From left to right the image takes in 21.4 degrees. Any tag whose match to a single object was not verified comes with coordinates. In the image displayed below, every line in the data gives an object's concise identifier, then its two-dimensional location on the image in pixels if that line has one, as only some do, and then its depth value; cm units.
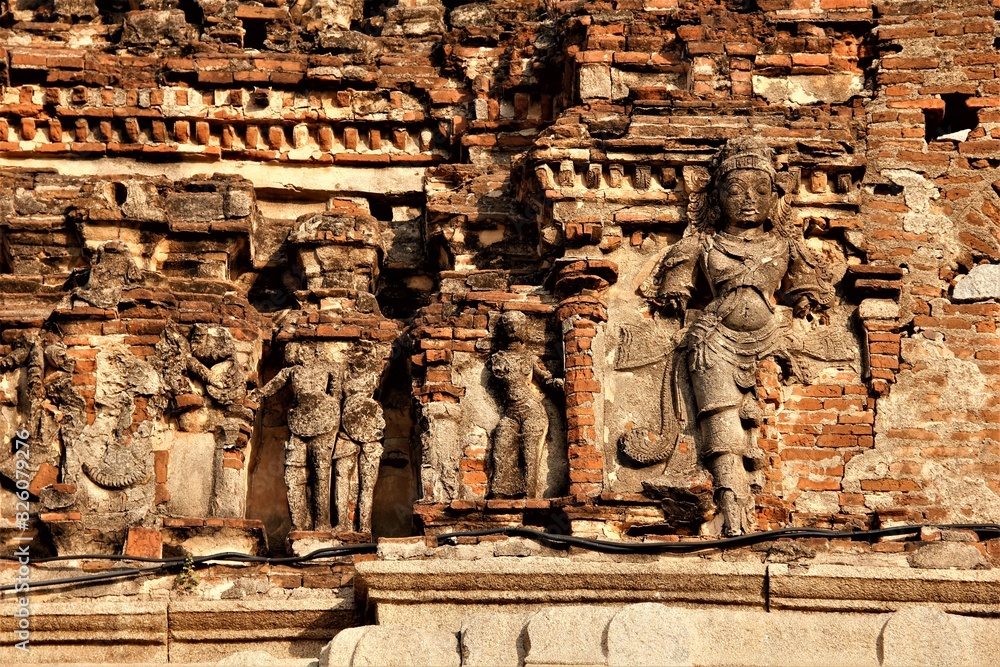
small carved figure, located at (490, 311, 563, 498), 1794
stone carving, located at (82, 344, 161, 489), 1795
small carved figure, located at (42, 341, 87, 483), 1816
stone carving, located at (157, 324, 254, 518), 1828
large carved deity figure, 1789
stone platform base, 1520
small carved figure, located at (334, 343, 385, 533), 1825
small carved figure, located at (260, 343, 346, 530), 1825
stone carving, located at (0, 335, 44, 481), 1819
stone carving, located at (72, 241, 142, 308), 1891
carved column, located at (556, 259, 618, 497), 1778
